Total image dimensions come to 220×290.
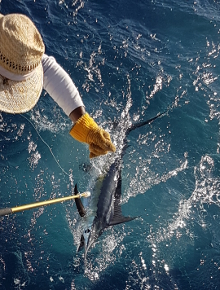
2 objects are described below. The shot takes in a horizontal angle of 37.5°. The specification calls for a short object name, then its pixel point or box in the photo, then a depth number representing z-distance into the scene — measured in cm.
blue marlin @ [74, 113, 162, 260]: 452
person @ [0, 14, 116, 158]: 227
